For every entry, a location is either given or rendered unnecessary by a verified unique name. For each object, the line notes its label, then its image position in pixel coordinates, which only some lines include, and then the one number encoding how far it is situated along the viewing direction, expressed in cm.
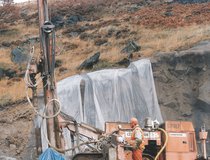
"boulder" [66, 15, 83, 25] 4673
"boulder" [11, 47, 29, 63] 3553
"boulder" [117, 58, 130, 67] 2883
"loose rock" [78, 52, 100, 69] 2989
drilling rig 1239
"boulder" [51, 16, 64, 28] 4628
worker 1297
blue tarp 1221
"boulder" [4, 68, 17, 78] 3236
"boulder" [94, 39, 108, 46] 3794
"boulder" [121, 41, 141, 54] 3155
